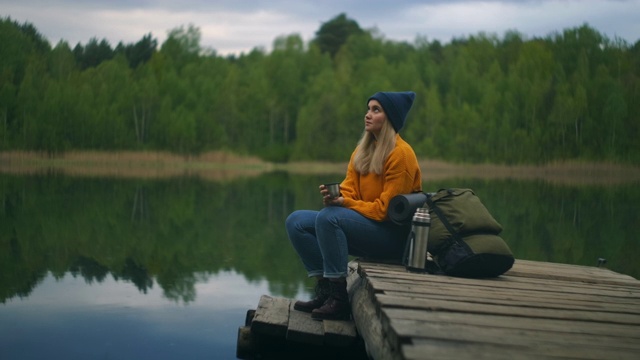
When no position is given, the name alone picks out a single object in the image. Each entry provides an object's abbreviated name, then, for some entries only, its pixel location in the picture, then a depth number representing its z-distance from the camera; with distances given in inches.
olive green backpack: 178.1
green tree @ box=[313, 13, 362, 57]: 2940.5
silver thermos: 174.6
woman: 177.0
